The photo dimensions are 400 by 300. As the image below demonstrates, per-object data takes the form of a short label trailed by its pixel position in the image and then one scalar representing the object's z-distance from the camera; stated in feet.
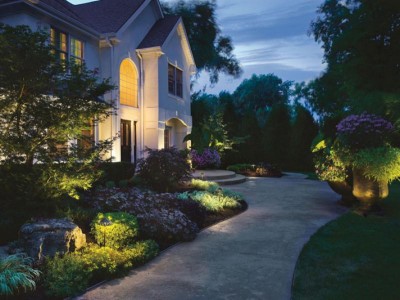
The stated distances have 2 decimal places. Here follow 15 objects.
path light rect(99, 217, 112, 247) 16.08
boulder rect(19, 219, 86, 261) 13.73
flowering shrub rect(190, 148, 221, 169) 53.57
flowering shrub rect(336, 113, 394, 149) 24.99
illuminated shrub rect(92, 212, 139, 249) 16.03
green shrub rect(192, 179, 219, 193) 31.49
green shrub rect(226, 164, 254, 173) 58.18
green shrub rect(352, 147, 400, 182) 23.58
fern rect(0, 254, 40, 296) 10.86
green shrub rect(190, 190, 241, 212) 24.89
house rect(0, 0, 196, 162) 34.35
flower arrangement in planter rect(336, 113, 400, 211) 23.84
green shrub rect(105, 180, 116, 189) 32.13
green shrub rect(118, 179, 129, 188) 32.96
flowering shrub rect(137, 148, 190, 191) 30.32
